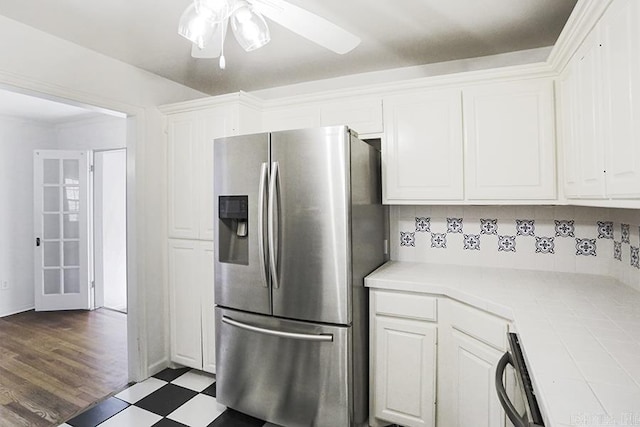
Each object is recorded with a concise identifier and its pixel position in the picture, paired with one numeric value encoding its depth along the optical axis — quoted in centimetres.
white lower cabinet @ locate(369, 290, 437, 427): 176
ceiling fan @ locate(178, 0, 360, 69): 117
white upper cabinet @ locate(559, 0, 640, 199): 100
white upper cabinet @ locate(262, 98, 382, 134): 220
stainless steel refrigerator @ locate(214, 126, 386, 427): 172
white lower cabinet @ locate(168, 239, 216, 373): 242
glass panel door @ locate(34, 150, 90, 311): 409
